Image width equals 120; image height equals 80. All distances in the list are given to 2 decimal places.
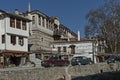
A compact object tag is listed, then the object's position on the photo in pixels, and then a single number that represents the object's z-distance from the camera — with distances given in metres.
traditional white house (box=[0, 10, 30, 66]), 24.61
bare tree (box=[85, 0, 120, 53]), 35.59
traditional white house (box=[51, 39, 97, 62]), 33.17
